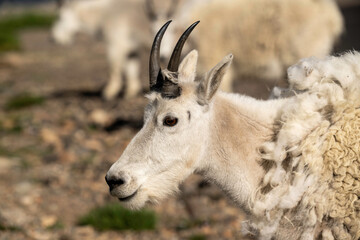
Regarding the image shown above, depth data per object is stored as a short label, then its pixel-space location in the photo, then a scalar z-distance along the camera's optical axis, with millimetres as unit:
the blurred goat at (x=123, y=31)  20891
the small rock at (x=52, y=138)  16422
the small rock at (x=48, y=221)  11641
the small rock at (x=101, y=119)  18187
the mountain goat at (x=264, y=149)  6664
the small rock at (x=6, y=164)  14769
